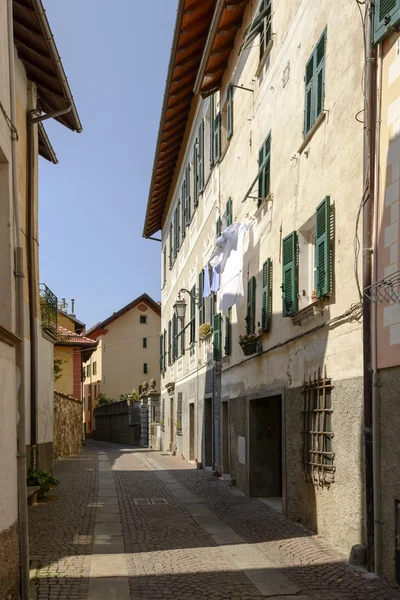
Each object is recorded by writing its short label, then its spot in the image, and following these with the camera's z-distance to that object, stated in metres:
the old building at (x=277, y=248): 8.12
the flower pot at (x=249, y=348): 12.51
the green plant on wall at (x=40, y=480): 12.07
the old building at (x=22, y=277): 5.89
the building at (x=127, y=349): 52.09
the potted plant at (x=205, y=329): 18.28
